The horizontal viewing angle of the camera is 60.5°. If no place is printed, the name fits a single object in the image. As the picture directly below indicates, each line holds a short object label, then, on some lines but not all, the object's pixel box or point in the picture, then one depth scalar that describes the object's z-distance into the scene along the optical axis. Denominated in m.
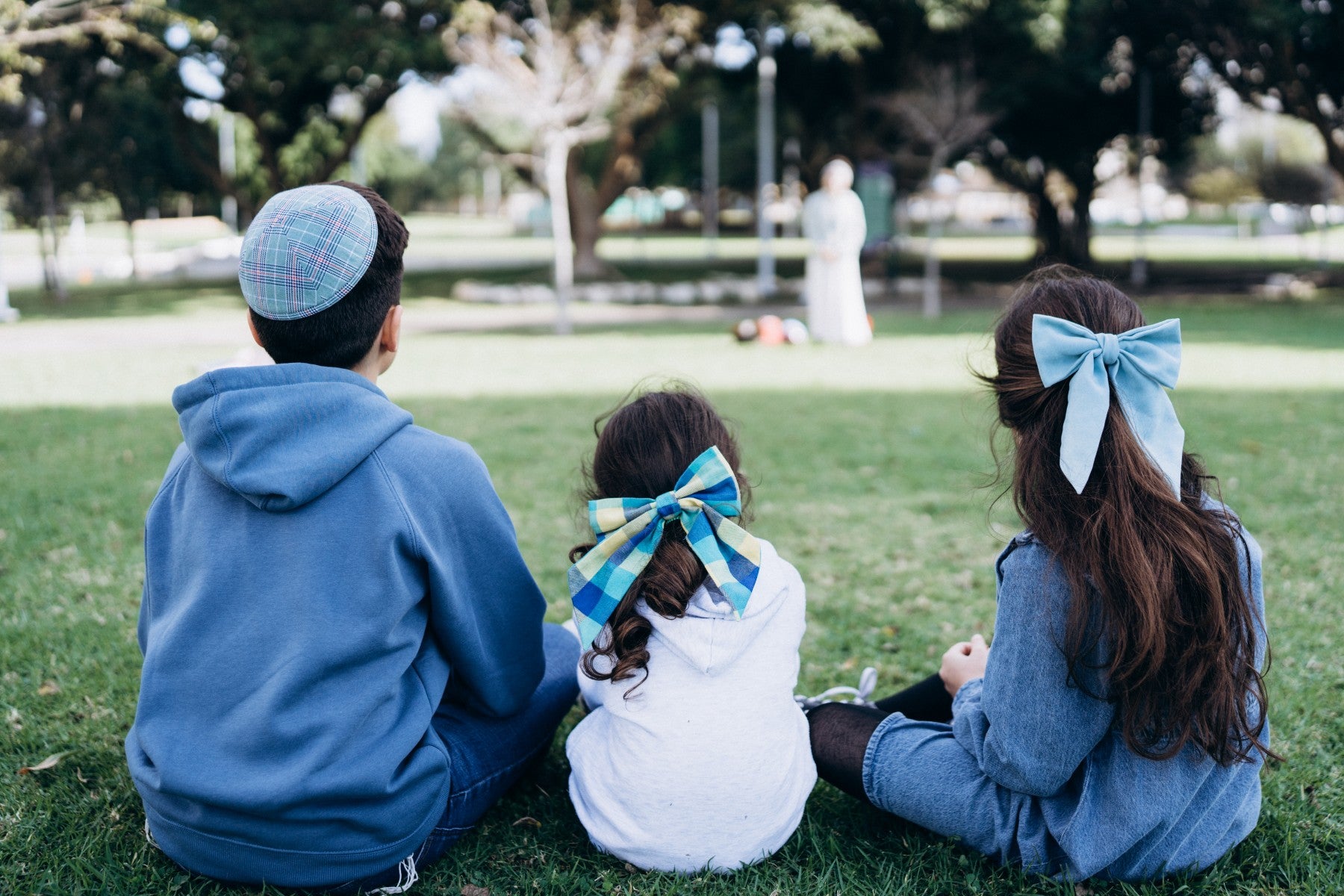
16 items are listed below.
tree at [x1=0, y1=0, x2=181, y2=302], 17.34
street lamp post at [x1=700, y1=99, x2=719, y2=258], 40.16
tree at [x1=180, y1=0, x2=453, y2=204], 16.77
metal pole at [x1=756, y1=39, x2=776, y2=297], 19.92
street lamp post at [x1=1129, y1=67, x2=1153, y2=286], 21.06
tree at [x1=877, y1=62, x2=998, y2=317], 19.98
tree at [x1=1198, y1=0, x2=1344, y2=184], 17.80
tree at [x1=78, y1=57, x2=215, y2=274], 19.89
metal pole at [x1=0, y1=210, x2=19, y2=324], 16.23
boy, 2.02
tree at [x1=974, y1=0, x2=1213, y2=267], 19.11
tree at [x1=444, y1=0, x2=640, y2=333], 15.06
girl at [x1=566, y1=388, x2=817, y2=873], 2.24
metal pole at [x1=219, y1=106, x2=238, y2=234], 37.47
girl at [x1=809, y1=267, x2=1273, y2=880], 1.98
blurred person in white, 11.82
